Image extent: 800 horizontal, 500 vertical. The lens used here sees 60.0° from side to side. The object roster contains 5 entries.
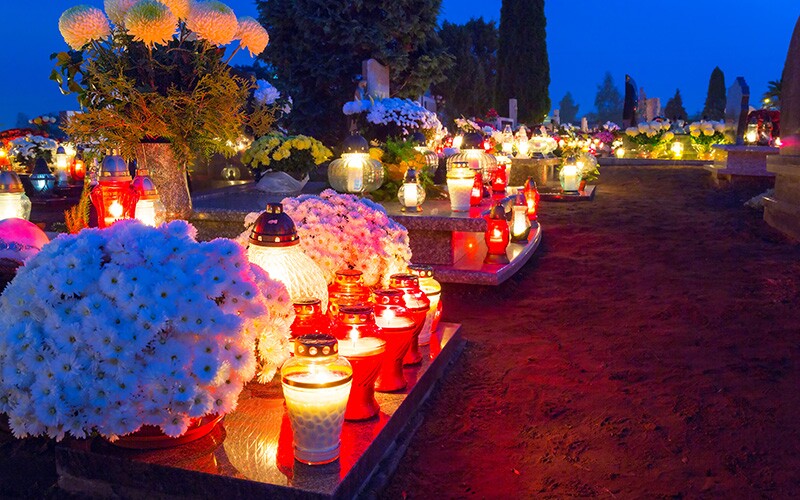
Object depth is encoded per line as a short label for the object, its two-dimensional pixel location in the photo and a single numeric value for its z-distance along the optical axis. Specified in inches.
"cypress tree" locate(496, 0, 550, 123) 1143.6
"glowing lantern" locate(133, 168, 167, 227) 137.6
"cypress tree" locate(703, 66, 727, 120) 1603.1
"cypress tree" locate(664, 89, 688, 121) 1803.6
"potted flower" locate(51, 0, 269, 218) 151.0
